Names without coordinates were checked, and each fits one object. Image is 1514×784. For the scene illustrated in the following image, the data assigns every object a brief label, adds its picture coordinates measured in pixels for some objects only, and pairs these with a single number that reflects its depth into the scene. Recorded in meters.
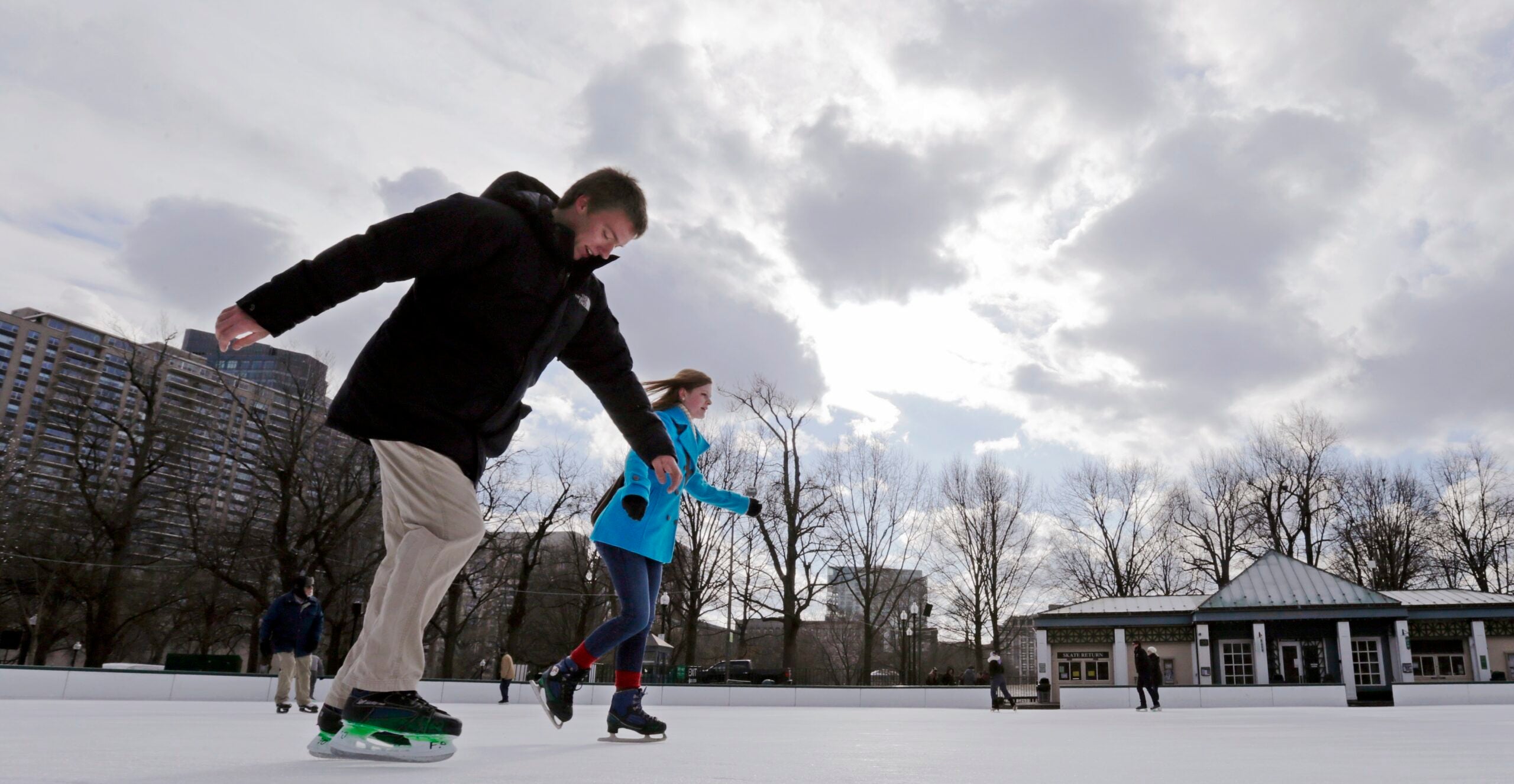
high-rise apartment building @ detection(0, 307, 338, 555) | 25.02
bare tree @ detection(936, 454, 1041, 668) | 38.69
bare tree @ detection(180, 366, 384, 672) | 25.78
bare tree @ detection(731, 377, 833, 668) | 32.72
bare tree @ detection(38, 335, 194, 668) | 24.53
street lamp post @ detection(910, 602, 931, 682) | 41.81
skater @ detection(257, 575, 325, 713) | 9.42
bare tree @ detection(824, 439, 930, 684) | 36.50
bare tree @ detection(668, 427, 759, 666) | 33.78
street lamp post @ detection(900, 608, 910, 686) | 38.25
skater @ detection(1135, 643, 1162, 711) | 18.53
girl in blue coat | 3.82
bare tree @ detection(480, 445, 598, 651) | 30.84
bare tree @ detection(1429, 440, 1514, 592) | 39.16
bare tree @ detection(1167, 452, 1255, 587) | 41.41
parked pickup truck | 29.62
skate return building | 30.78
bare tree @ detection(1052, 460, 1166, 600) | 42.75
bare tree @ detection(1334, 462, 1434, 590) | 40.03
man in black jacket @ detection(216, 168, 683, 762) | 2.23
